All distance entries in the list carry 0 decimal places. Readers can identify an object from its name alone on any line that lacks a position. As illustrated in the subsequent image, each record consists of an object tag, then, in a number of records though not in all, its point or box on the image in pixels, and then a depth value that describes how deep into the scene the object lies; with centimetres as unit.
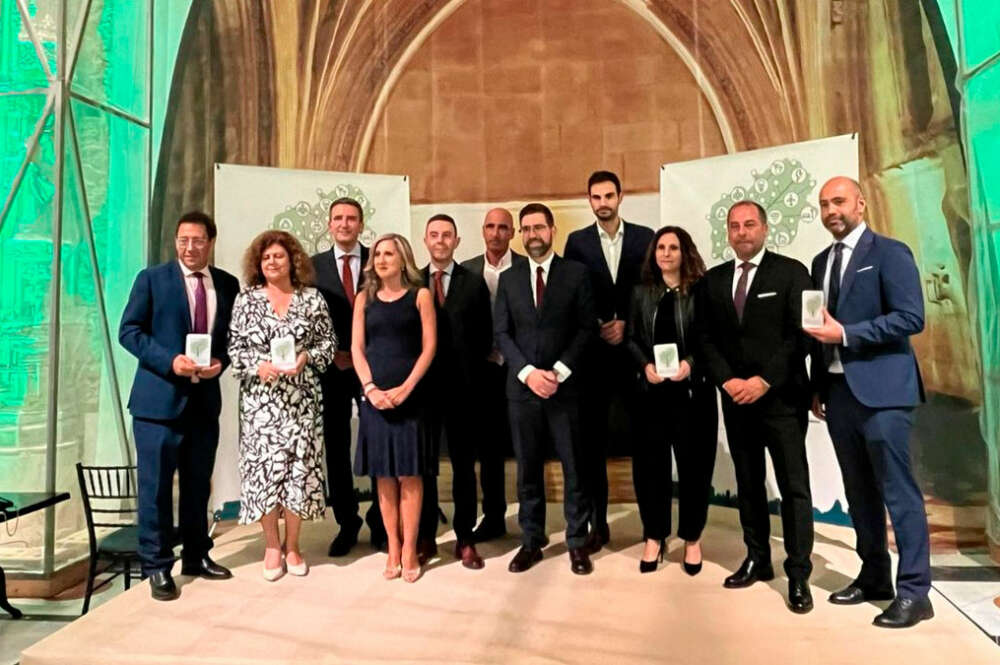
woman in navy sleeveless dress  356
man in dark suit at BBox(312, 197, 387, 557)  403
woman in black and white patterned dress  357
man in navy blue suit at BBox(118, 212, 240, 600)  356
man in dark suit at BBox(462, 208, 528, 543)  412
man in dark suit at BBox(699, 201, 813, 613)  322
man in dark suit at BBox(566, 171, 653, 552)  399
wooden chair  375
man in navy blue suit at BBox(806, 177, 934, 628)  303
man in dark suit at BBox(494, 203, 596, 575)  366
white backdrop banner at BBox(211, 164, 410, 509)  501
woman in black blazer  359
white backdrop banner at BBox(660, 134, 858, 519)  454
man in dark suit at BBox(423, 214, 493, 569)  391
